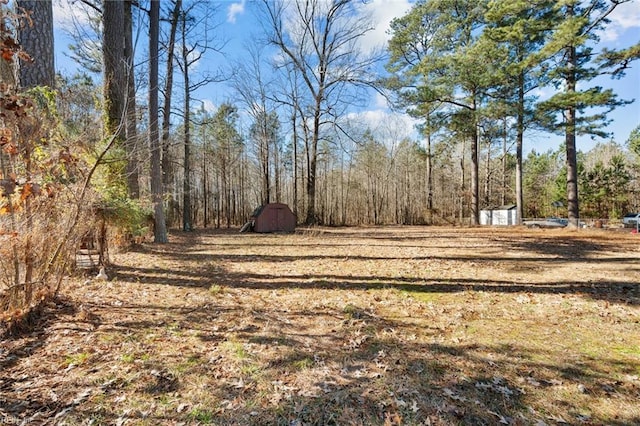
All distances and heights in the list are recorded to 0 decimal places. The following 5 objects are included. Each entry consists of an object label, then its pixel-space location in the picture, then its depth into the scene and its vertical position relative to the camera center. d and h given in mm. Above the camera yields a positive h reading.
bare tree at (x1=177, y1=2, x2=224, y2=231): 13546 +6381
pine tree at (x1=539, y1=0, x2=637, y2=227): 10461 +5020
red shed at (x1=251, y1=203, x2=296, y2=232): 14812 -63
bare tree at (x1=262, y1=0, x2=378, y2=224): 15656 +7815
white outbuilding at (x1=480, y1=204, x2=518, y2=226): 19359 -225
